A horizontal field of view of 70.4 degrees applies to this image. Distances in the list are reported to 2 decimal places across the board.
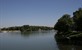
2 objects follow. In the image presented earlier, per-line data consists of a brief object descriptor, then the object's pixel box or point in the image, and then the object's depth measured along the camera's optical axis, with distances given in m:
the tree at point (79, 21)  18.86
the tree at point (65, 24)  26.11
